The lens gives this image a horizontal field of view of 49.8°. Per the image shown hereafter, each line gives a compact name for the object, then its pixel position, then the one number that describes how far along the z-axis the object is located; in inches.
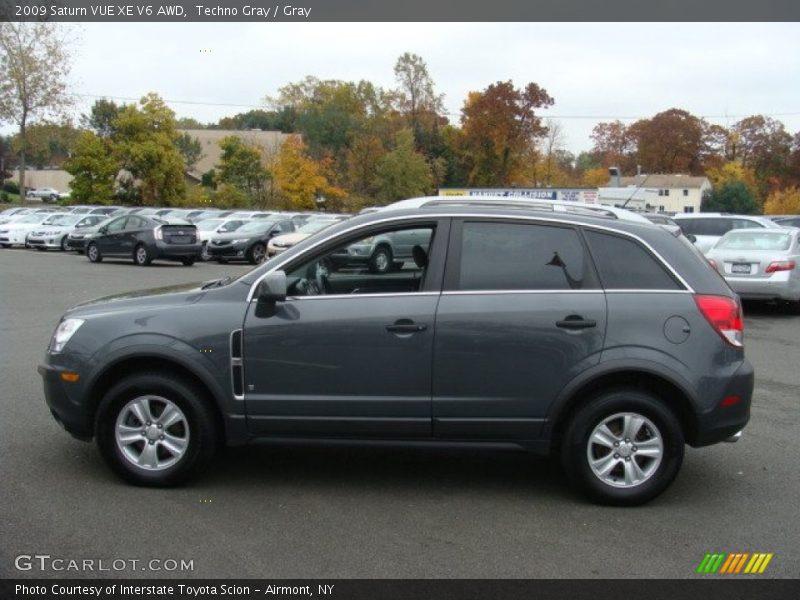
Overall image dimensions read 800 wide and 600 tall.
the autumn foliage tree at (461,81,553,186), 3002.0
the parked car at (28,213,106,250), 1364.4
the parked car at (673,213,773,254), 755.4
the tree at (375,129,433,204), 2541.8
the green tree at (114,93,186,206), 2112.6
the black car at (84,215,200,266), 1031.0
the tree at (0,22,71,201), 2041.1
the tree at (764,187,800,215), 2974.9
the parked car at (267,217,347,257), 943.7
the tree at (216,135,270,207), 2425.0
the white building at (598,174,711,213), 3998.5
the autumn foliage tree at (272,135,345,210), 2393.0
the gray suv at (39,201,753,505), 211.0
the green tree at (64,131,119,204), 2117.4
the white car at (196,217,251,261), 1179.3
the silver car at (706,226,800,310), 597.9
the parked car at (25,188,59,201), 3508.1
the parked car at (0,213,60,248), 1435.8
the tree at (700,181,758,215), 3157.0
